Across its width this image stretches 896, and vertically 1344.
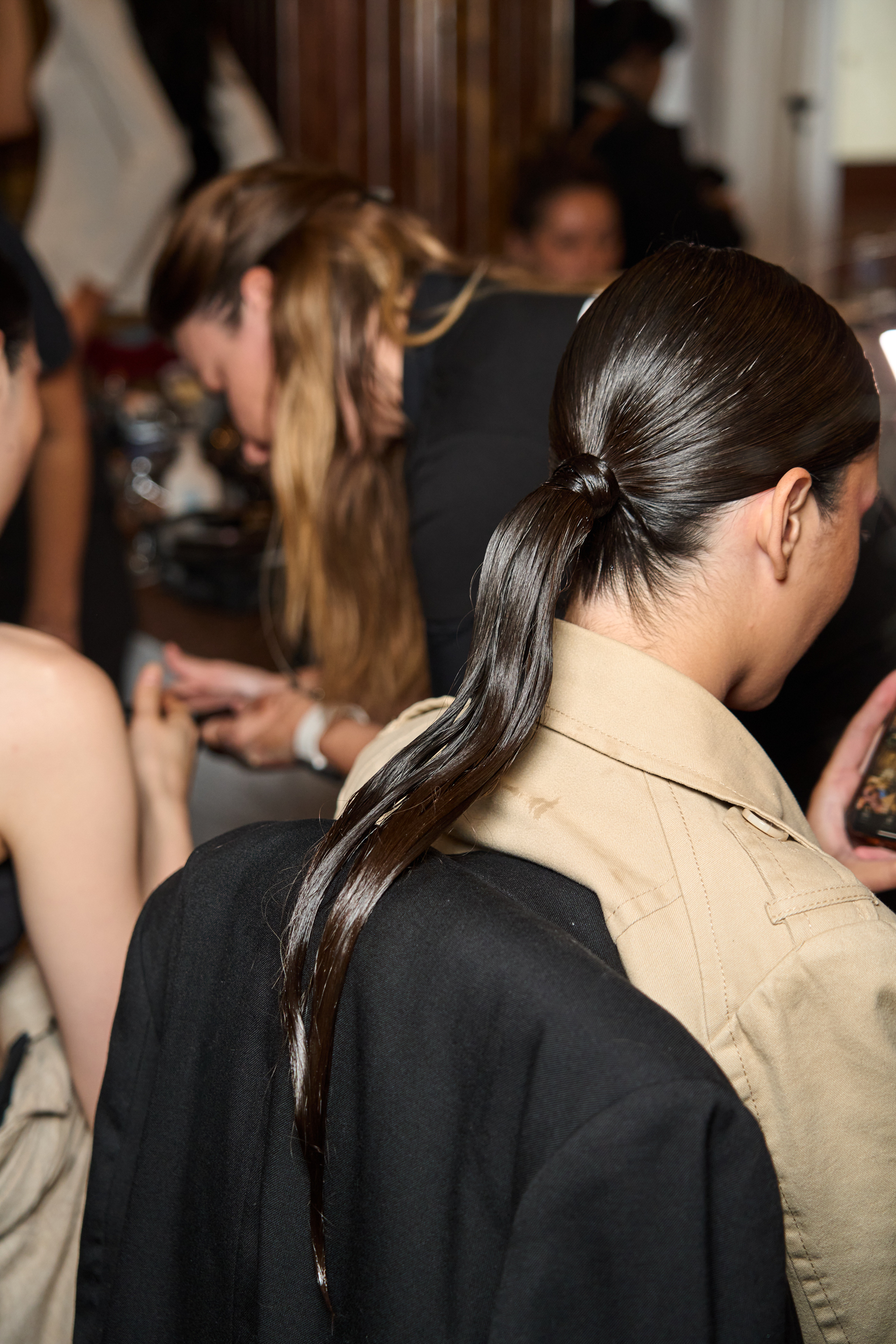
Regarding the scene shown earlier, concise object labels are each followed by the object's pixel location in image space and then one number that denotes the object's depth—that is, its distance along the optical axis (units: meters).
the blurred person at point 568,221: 2.45
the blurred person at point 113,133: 2.53
